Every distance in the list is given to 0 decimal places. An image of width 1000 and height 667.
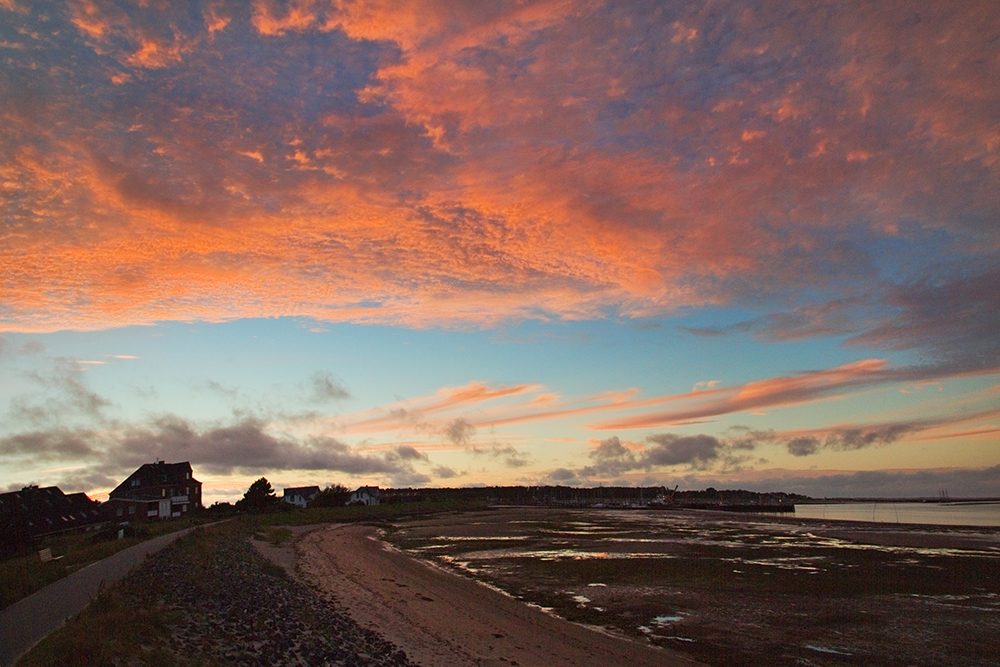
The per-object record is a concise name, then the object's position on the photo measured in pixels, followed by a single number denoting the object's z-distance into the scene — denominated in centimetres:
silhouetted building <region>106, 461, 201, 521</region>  9417
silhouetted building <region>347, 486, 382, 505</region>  15768
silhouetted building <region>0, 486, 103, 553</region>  6688
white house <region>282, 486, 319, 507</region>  15336
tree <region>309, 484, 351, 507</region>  13412
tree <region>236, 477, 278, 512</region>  10712
